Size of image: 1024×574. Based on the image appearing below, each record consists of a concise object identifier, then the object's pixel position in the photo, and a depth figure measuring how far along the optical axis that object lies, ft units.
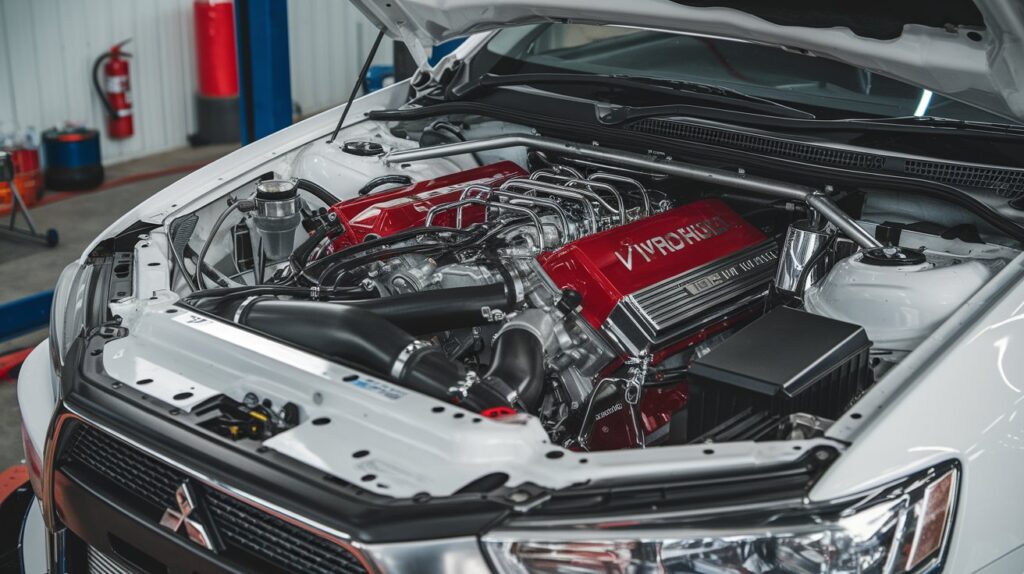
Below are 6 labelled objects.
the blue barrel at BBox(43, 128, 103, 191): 20.94
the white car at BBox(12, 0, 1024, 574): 4.26
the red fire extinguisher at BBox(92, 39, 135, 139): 22.57
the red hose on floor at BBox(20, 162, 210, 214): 20.68
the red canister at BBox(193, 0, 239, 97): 24.45
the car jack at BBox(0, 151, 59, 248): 17.35
